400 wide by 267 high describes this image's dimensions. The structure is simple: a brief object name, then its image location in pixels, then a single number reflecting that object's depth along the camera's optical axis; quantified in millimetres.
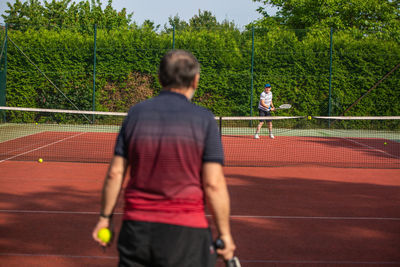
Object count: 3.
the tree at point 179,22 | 71856
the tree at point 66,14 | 41947
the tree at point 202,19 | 82438
